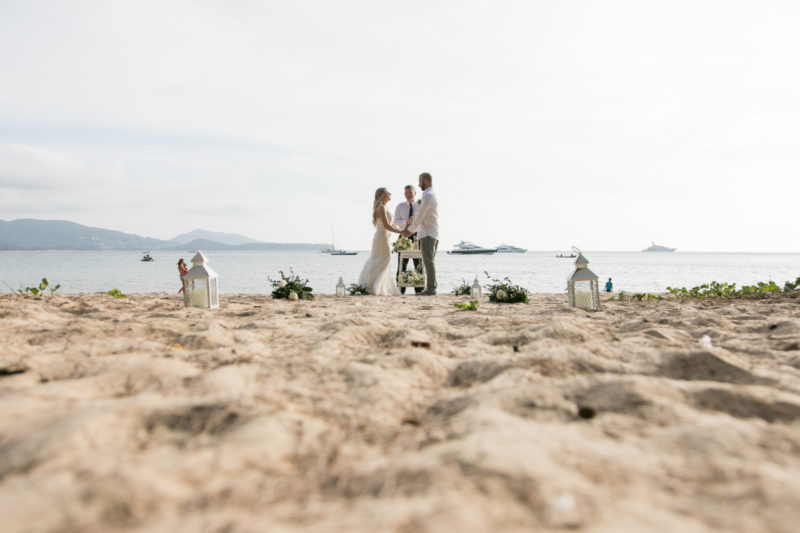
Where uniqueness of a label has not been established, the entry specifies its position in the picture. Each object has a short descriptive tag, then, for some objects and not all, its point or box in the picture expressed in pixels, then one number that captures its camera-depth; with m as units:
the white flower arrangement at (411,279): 10.88
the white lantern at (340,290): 8.67
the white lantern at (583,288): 5.58
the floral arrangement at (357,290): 9.23
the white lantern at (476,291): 8.21
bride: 9.48
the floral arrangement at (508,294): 6.96
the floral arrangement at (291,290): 7.30
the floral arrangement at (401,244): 11.28
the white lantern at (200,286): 5.55
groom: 9.06
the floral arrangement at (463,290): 9.65
